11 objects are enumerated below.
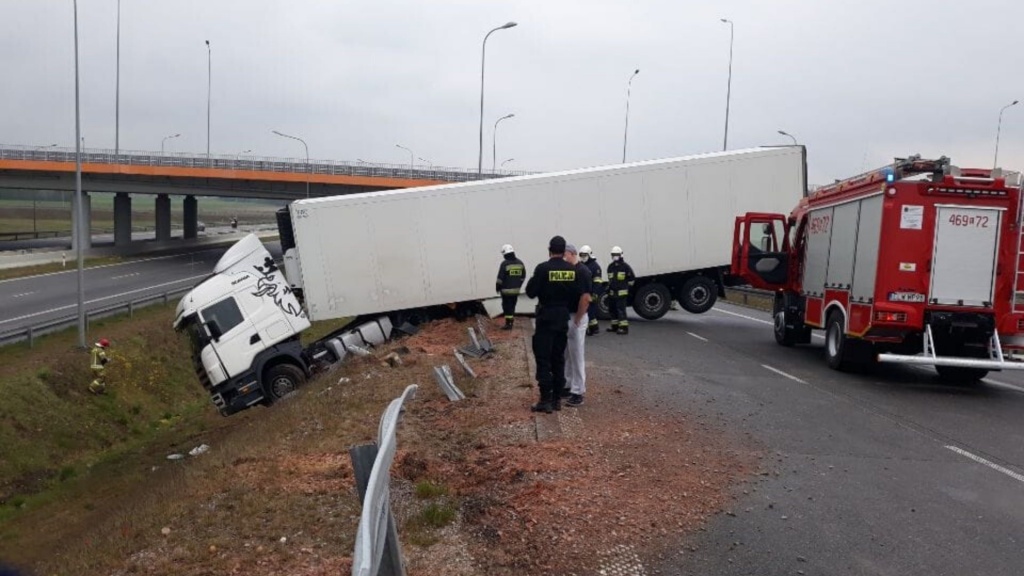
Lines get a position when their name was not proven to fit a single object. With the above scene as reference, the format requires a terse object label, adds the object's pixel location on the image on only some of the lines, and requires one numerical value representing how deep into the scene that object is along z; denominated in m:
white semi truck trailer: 16.67
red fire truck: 11.45
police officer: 8.69
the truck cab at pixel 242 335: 15.66
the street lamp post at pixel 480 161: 42.00
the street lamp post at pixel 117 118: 44.72
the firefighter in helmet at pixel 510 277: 15.78
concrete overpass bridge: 46.00
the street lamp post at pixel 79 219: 20.30
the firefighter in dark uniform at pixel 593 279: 15.44
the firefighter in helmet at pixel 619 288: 17.00
